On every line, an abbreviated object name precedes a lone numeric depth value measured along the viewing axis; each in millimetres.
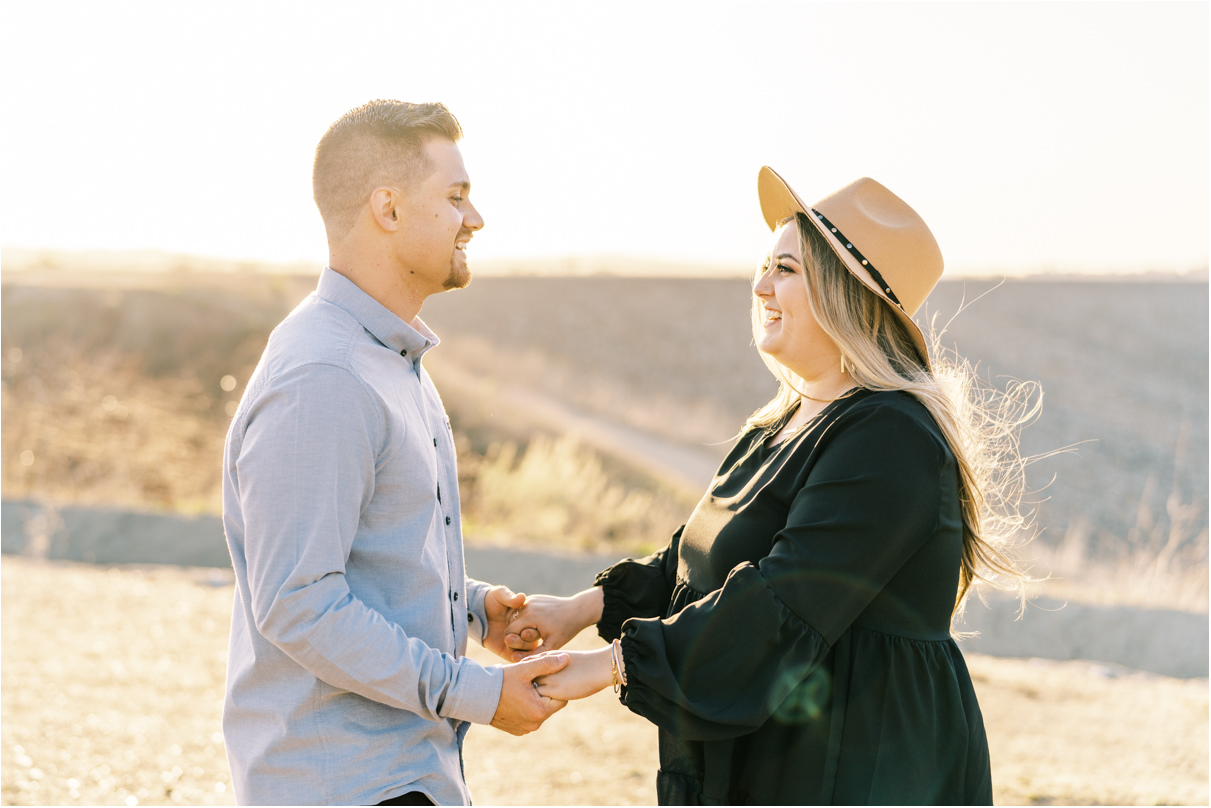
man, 1904
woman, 2049
